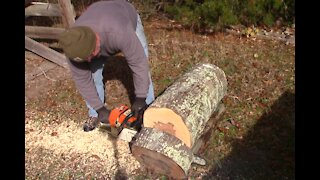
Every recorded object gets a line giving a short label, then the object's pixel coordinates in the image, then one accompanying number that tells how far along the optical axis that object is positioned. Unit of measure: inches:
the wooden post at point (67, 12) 233.5
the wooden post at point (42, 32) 247.8
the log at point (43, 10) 240.8
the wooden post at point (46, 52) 254.7
